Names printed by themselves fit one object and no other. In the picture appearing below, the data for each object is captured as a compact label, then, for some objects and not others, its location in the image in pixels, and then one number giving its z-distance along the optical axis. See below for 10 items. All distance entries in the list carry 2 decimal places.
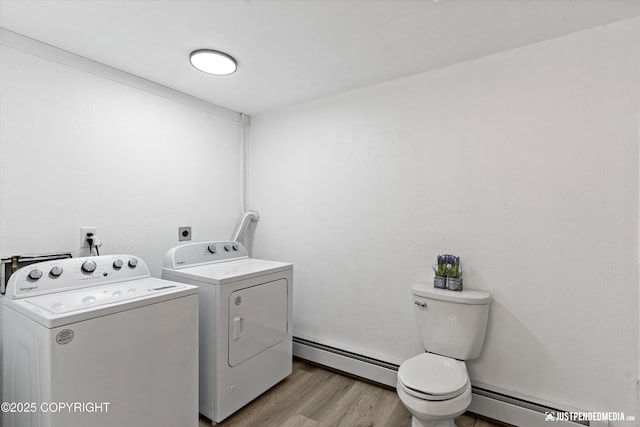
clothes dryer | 1.74
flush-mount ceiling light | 1.79
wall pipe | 2.75
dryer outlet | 2.38
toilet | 1.43
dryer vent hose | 2.73
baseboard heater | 1.63
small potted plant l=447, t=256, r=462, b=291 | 1.82
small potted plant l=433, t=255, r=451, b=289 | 1.87
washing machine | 1.15
